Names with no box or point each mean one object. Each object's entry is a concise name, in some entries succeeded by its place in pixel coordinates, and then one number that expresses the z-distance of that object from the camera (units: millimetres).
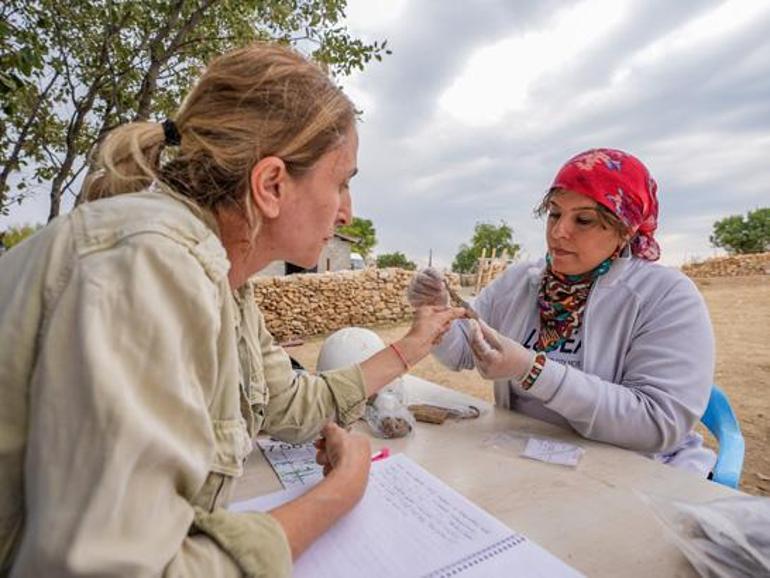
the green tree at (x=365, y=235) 46294
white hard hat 2062
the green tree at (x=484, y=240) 51000
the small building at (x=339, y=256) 24781
